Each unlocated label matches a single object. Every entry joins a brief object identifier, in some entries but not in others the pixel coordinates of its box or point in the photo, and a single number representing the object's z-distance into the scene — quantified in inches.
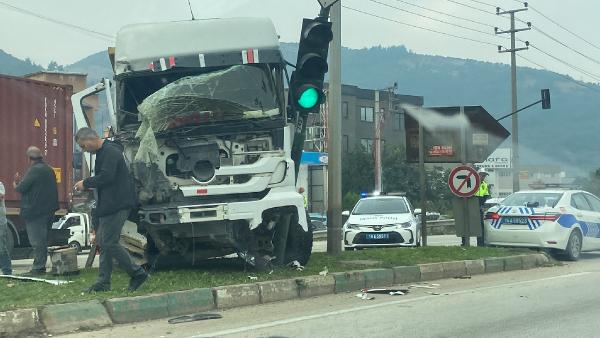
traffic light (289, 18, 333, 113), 393.4
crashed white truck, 360.5
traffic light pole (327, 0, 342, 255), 486.6
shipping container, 557.9
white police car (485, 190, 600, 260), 567.8
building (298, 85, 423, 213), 2127.2
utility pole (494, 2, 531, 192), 1406.3
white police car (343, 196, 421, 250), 637.3
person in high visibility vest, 609.9
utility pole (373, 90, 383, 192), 1700.3
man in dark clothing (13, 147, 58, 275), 407.5
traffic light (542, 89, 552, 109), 1328.7
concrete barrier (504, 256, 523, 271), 509.7
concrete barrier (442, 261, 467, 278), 458.6
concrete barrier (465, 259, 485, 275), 476.7
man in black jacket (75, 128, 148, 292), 317.4
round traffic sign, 561.0
